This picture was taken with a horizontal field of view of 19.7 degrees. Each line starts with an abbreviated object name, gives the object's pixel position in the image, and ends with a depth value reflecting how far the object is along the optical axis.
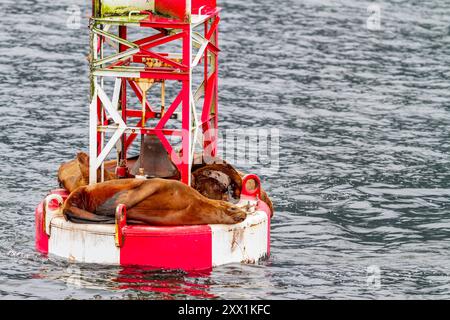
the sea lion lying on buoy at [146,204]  23.88
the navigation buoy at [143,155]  23.67
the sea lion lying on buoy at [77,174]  25.45
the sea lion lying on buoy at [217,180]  25.52
